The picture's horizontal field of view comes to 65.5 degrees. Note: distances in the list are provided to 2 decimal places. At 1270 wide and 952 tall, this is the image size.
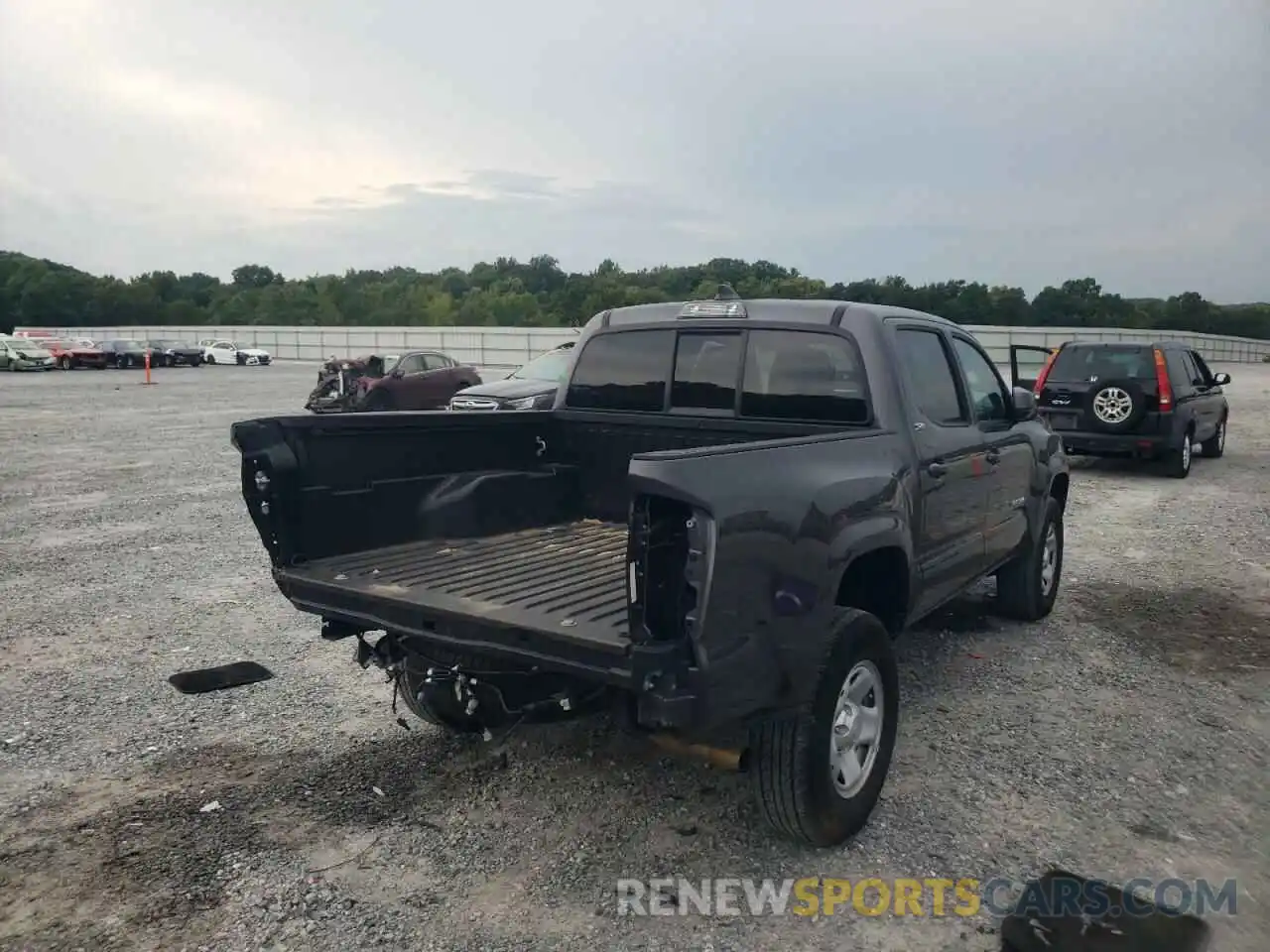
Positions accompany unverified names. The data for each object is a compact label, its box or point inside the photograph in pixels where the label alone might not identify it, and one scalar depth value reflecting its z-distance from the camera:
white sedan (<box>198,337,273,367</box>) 50.69
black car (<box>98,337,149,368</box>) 43.78
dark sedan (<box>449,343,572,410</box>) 14.62
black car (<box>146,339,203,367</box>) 46.19
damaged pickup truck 3.03
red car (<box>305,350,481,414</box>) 20.70
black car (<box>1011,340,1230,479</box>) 12.45
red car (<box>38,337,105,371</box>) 42.28
